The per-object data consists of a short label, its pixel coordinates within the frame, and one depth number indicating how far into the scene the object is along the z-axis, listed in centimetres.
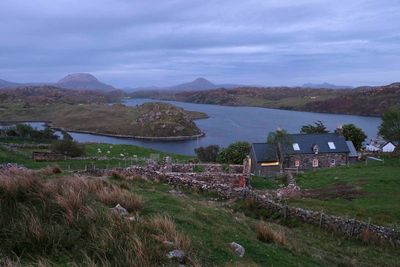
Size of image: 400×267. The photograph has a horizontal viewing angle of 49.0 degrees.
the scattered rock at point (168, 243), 747
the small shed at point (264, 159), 4829
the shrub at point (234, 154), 5638
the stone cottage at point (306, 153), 5025
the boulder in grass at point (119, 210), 912
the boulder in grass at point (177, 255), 697
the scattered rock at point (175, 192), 1976
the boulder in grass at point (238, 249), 868
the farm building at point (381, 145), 8014
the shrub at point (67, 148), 4557
